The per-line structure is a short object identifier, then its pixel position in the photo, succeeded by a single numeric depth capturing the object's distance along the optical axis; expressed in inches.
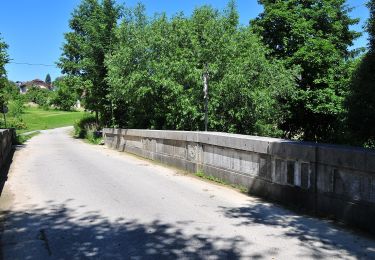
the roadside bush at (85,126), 1581.0
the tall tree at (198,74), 709.9
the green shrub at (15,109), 2844.5
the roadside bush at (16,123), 2481.5
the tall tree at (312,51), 1018.1
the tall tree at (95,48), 1228.5
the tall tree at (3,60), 1049.5
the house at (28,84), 7155.5
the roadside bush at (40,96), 4820.4
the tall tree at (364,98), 672.4
